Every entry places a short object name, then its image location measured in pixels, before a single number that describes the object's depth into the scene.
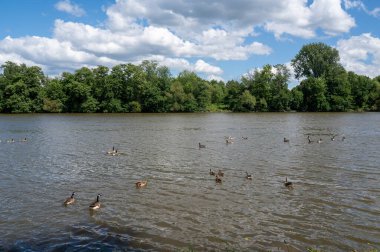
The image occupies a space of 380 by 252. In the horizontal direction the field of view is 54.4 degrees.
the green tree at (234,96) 128.12
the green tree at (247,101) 122.41
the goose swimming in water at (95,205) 16.08
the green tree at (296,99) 124.56
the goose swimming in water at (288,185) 19.44
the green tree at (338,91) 123.65
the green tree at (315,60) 136.75
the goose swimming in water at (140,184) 19.75
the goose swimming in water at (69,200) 16.64
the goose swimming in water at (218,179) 20.67
